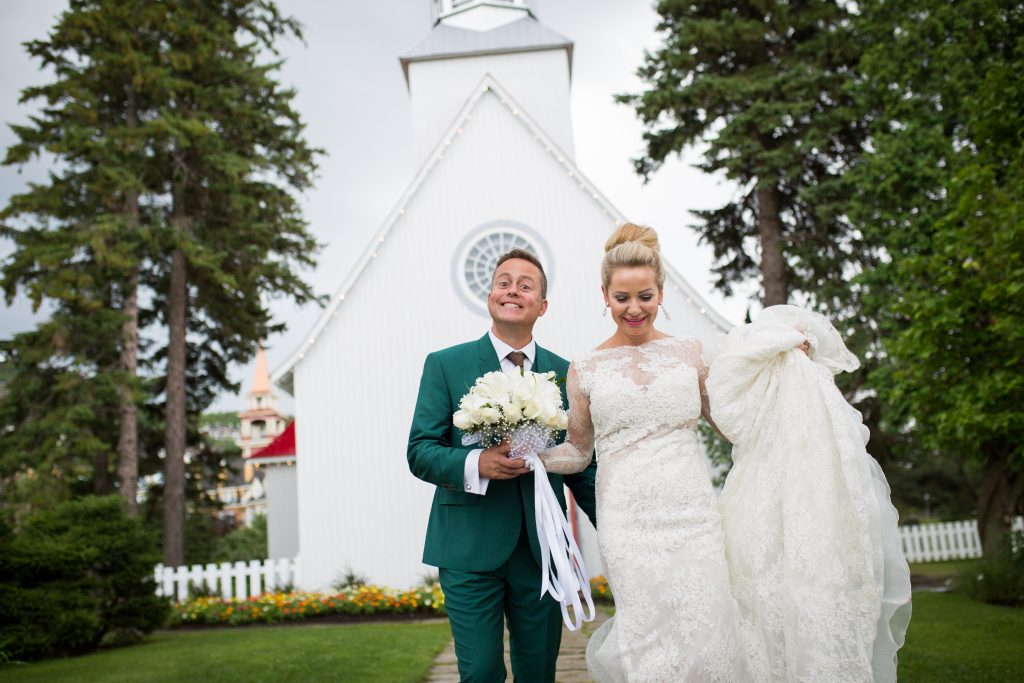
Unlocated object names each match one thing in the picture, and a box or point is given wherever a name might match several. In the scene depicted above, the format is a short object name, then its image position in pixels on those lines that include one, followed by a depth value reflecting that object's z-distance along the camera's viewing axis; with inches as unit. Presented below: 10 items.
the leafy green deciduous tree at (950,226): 379.6
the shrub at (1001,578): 438.6
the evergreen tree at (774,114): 660.1
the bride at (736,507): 124.3
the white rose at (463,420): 133.6
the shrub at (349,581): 553.3
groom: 136.1
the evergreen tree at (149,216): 683.4
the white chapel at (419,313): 570.3
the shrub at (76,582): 374.9
